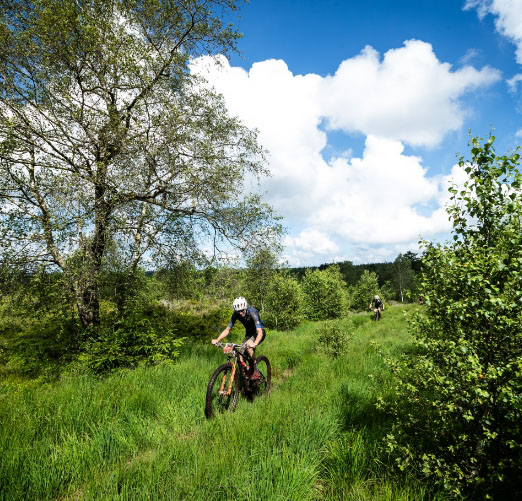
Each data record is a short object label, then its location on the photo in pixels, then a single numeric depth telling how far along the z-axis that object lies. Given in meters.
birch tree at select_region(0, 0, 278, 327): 7.45
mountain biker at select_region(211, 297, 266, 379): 6.08
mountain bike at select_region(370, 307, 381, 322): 22.78
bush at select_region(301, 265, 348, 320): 26.64
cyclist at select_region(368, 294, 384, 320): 22.52
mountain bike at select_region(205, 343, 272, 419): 5.16
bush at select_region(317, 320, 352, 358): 9.42
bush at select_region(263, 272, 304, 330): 22.64
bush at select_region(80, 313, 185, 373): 7.27
